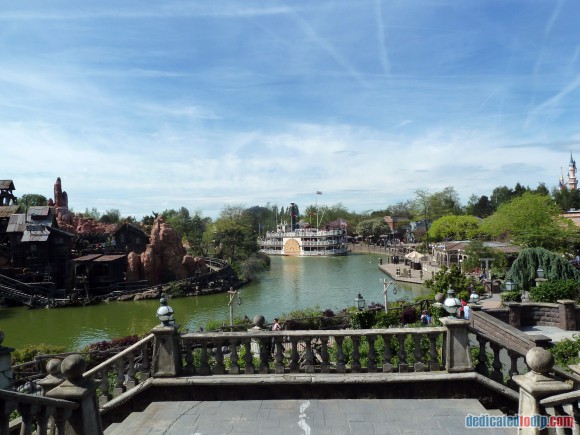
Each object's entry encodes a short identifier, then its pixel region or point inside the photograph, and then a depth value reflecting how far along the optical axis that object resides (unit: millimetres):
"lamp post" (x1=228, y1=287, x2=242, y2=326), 21594
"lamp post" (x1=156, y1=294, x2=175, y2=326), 8117
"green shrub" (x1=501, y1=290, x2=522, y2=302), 20094
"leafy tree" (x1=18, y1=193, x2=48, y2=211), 87250
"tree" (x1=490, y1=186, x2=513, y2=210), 107656
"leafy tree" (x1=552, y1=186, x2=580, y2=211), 80375
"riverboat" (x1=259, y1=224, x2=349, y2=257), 93125
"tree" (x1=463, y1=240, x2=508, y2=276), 38344
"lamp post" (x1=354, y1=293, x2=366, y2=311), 16812
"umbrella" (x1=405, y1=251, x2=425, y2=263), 56928
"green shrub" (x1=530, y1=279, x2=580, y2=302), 18375
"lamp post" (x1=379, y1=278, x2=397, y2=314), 20641
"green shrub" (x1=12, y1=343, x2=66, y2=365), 17984
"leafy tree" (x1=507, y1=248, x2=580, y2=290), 22000
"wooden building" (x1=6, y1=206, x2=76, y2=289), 44969
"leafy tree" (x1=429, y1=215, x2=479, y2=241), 66250
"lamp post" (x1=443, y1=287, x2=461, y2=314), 8055
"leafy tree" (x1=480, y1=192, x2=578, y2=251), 35594
